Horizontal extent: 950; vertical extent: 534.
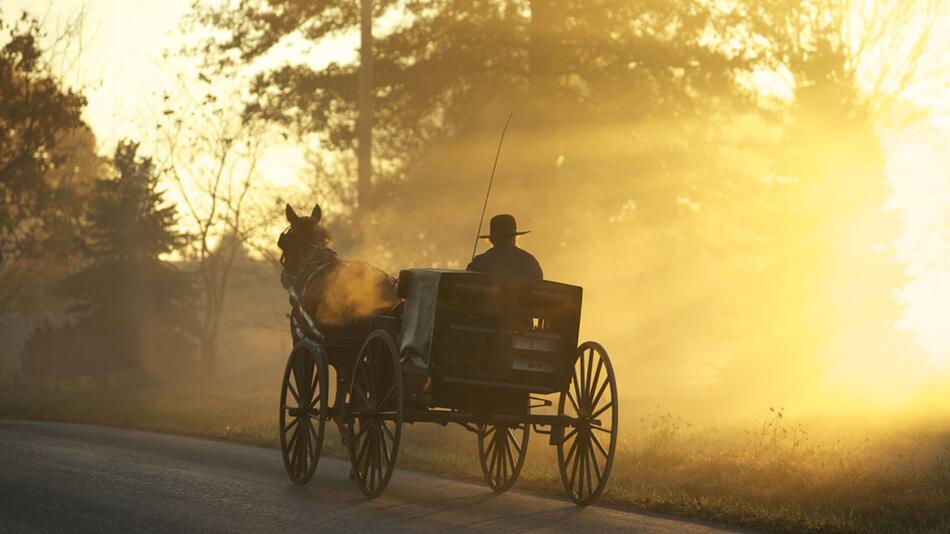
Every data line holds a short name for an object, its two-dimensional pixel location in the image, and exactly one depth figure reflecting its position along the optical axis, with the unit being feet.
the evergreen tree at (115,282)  157.28
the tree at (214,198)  150.10
